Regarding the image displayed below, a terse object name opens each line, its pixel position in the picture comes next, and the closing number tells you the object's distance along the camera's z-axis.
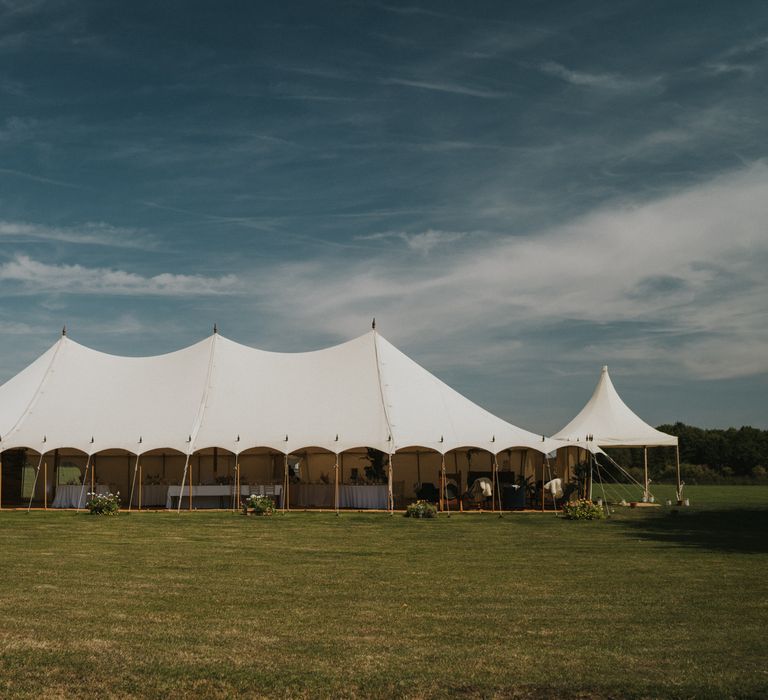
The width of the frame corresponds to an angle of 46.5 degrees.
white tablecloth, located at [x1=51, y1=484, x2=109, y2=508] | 24.38
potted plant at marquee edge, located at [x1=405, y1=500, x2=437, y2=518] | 20.52
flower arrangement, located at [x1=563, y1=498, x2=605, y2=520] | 19.94
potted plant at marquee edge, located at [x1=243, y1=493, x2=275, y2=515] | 21.56
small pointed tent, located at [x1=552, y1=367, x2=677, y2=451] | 29.23
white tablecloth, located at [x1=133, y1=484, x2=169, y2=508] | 25.61
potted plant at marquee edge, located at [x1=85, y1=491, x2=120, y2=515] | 21.33
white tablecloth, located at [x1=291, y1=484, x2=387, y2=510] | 23.81
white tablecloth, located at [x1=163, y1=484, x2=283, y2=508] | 24.12
